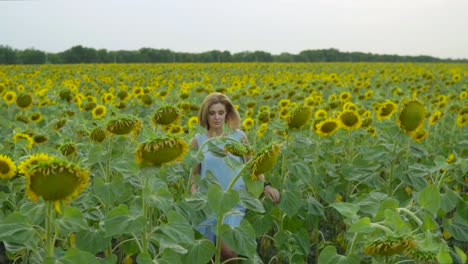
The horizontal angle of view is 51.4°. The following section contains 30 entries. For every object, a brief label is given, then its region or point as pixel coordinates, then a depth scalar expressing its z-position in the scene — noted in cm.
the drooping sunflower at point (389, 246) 139
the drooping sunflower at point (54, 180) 155
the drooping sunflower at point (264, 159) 198
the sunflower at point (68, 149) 264
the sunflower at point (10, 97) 609
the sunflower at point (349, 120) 390
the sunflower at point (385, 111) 392
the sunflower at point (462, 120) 513
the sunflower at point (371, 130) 452
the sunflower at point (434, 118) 463
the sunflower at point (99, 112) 449
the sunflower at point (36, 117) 479
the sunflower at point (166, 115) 279
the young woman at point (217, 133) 339
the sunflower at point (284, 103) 567
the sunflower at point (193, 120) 447
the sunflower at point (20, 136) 321
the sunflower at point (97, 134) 275
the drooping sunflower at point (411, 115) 288
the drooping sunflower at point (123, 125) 235
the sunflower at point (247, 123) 489
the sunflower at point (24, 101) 554
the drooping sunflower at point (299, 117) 303
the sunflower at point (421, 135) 390
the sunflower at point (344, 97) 626
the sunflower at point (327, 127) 378
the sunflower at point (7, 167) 237
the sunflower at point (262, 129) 432
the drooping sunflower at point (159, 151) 184
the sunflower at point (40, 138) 338
